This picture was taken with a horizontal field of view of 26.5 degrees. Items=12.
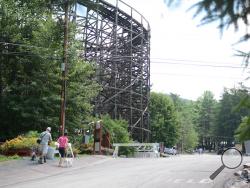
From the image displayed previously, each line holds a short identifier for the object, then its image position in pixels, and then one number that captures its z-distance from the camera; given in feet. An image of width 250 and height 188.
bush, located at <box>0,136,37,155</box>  86.91
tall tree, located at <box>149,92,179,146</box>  284.00
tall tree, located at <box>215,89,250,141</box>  349.14
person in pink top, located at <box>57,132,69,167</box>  78.01
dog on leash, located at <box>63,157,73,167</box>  76.28
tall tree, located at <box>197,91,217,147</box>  426.10
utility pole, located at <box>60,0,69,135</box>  93.66
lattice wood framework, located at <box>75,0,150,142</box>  188.24
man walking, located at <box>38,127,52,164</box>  76.64
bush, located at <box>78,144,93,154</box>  108.88
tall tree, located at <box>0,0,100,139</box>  105.09
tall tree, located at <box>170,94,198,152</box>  347.32
